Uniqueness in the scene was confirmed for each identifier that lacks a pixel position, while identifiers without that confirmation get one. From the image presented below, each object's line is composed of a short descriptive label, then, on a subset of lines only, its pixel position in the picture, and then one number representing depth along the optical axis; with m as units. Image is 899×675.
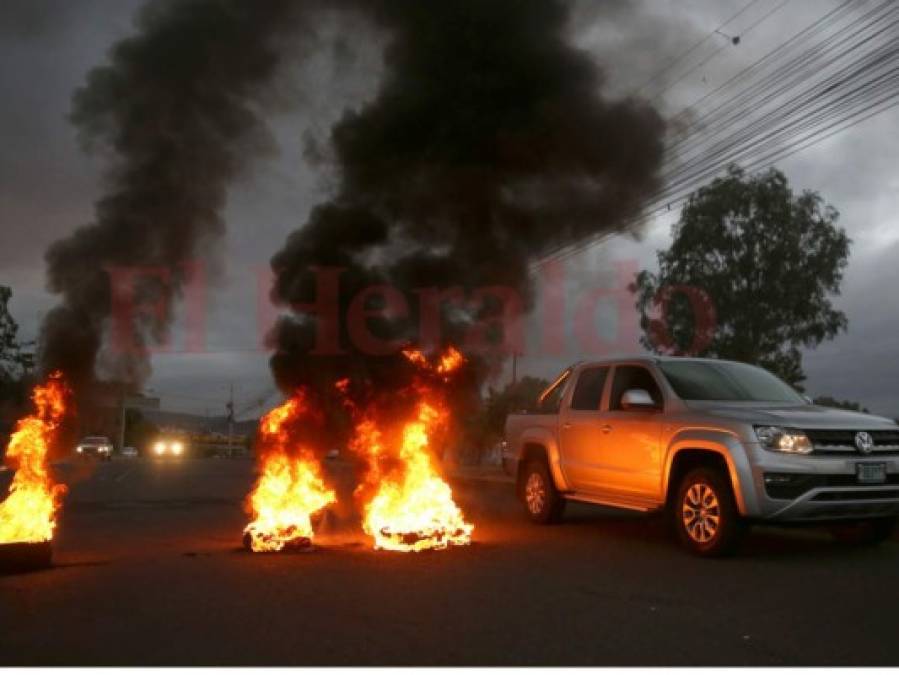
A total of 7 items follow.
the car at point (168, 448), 64.00
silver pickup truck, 8.12
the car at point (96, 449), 40.12
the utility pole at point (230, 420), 78.28
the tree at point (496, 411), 37.78
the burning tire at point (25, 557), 7.59
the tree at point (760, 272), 28.17
